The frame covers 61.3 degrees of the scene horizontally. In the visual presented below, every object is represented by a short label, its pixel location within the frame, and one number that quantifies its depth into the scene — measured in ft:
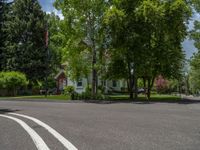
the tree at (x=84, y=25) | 51.57
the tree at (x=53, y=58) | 91.15
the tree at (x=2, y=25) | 86.87
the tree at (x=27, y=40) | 84.11
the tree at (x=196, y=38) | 59.20
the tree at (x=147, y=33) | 49.28
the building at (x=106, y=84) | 88.10
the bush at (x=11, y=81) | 70.74
